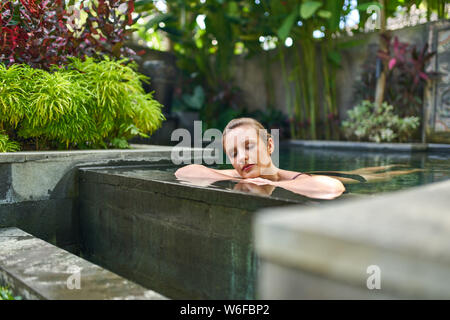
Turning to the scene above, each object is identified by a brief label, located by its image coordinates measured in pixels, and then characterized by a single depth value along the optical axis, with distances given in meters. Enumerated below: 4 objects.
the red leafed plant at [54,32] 3.53
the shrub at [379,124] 7.56
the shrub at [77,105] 3.13
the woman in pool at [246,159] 2.53
